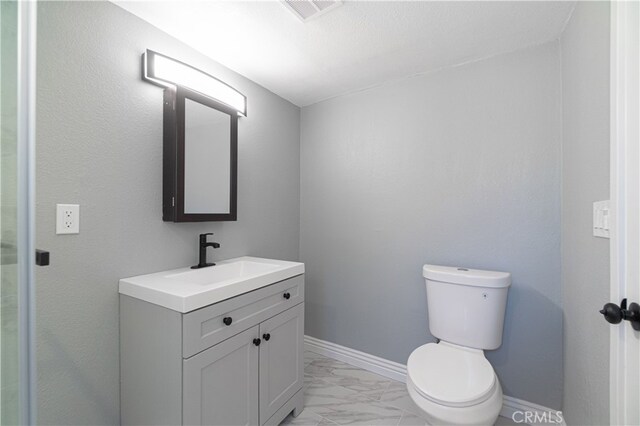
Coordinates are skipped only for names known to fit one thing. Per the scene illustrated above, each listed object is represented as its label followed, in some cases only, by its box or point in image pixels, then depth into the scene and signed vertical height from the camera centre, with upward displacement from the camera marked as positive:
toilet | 1.13 -0.76
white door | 0.73 +0.03
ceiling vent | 1.26 +0.98
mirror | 1.44 +0.32
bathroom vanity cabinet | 1.05 -0.65
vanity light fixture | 1.36 +0.74
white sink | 1.06 -0.33
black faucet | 1.57 -0.21
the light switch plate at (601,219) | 0.95 -0.02
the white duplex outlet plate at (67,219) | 1.10 -0.02
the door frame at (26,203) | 0.53 +0.02
